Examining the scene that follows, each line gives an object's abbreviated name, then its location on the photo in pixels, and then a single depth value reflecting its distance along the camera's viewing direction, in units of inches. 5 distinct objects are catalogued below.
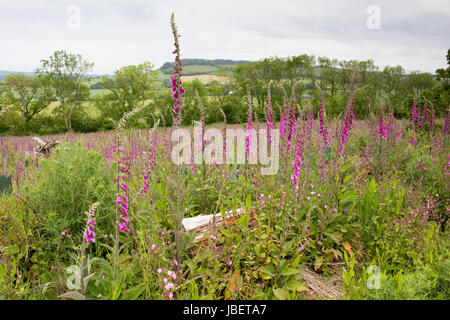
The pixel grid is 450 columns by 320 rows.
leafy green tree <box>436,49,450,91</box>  514.4
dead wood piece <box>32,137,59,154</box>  315.8
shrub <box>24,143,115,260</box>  143.3
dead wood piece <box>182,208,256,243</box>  140.0
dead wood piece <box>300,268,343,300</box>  121.7
